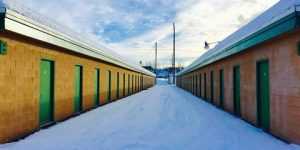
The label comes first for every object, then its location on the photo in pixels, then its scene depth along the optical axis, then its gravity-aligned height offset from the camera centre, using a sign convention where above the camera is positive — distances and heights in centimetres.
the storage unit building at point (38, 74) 443 +17
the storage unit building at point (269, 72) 434 +18
